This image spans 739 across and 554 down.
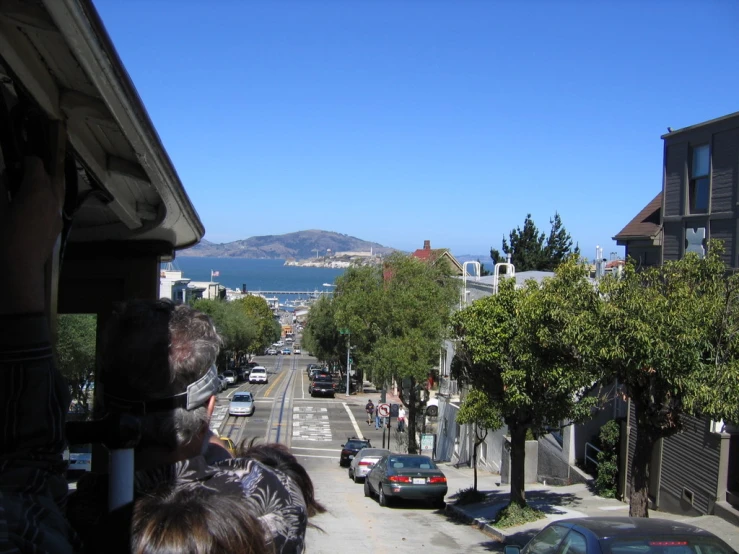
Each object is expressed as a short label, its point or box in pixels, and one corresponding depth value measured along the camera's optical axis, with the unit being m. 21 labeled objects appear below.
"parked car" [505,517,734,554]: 6.36
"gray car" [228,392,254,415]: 41.19
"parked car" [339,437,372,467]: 29.06
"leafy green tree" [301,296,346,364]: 55.62
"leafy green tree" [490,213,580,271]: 62.12
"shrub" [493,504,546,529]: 16.05
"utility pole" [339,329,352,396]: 35.96
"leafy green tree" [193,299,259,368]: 51.92
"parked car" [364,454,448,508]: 19.67
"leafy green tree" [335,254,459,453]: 29.47
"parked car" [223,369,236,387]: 58.83
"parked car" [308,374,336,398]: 54.94
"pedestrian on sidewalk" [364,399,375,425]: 42.03
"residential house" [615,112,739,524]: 14.69
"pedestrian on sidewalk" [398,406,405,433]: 37.76
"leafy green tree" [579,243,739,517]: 10.20
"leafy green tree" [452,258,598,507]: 11.59
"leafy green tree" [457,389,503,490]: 16.31
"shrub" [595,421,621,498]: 18.47
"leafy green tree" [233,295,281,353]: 81.38
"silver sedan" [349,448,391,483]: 25.11
